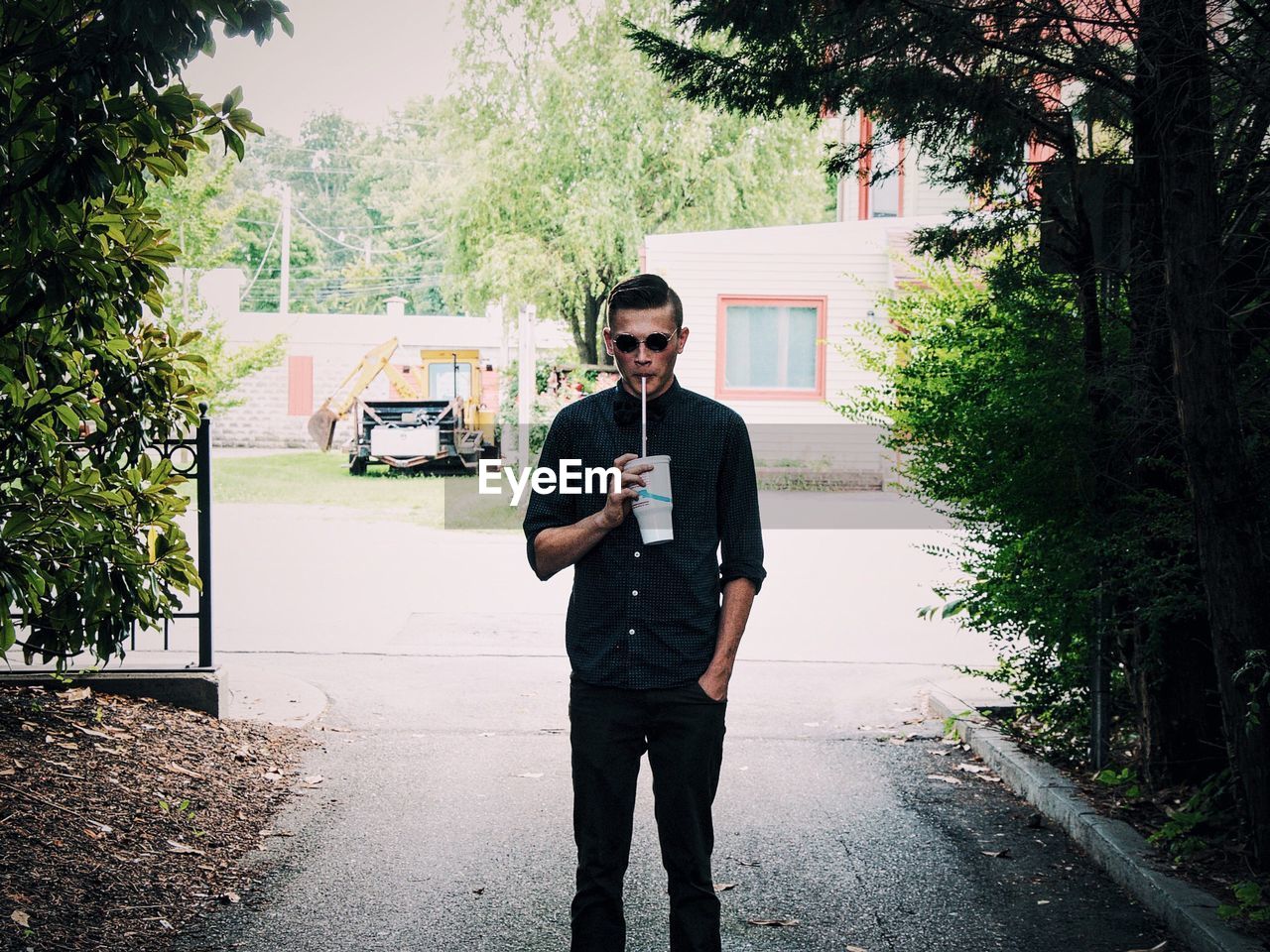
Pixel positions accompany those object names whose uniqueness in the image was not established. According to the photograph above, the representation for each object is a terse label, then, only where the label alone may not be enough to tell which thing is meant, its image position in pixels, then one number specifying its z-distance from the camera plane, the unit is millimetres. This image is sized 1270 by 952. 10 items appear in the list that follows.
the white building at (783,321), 24297
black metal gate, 7086
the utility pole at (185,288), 22525
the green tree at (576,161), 30938
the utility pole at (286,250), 58816
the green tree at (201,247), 21938
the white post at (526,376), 23859
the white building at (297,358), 40438
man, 3455
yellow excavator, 29266
